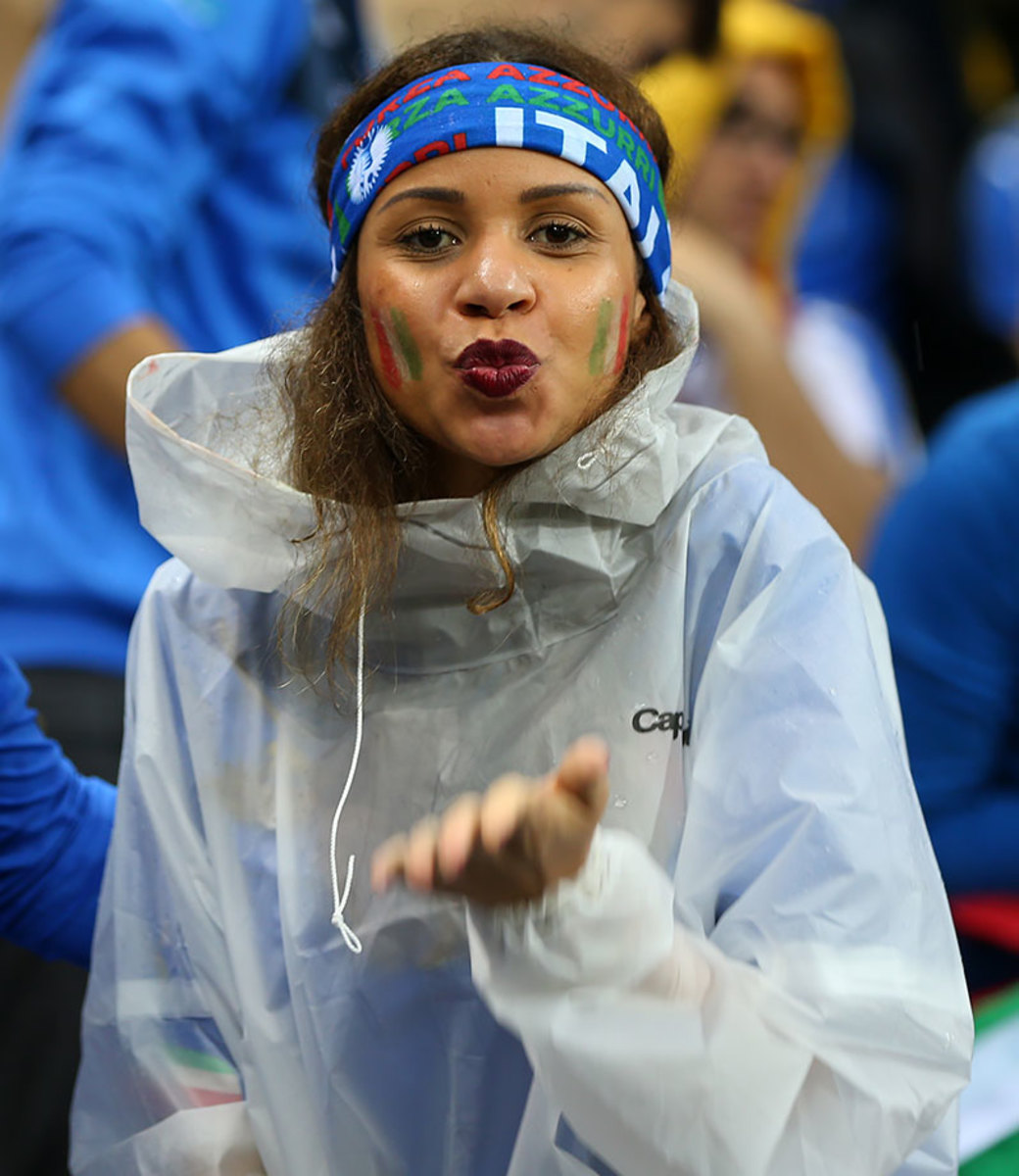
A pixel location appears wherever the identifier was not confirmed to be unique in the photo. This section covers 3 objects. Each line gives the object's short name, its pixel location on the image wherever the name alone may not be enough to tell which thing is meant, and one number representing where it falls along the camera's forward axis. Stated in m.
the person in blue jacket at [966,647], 4.33
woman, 2.72
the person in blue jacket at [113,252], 4.62
